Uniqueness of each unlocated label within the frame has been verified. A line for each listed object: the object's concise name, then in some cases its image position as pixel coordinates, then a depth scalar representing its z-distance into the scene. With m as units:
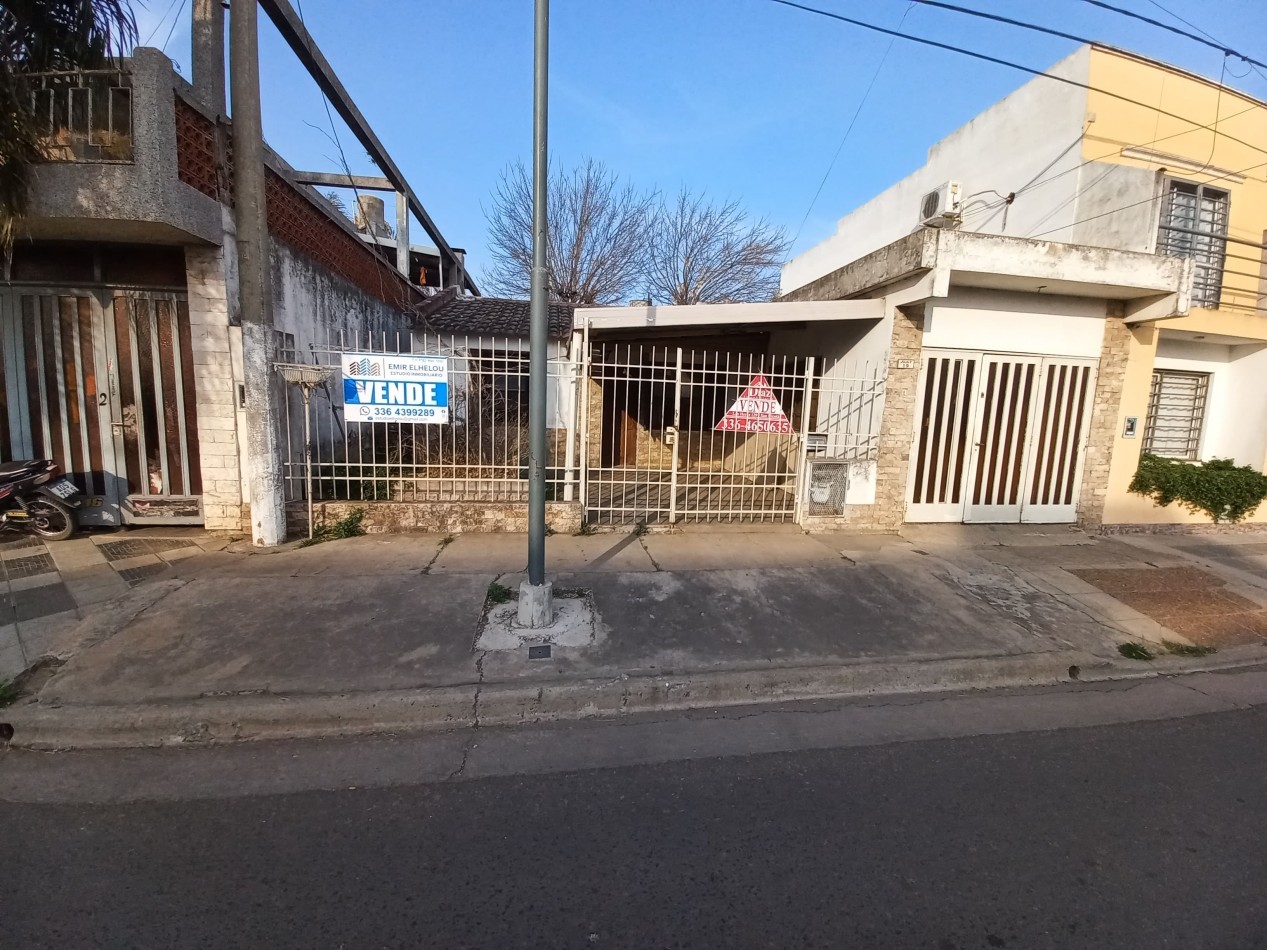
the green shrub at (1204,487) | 8.16
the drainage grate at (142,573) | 4.98
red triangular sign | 6.81
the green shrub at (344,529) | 6.27
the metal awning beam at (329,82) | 6.39
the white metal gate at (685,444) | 6.93
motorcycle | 5.70
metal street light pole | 3.78
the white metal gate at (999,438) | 7.44
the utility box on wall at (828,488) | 7.19
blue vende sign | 6.11
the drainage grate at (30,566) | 5.05
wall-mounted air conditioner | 6.36
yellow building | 8.39
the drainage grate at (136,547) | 5.59
